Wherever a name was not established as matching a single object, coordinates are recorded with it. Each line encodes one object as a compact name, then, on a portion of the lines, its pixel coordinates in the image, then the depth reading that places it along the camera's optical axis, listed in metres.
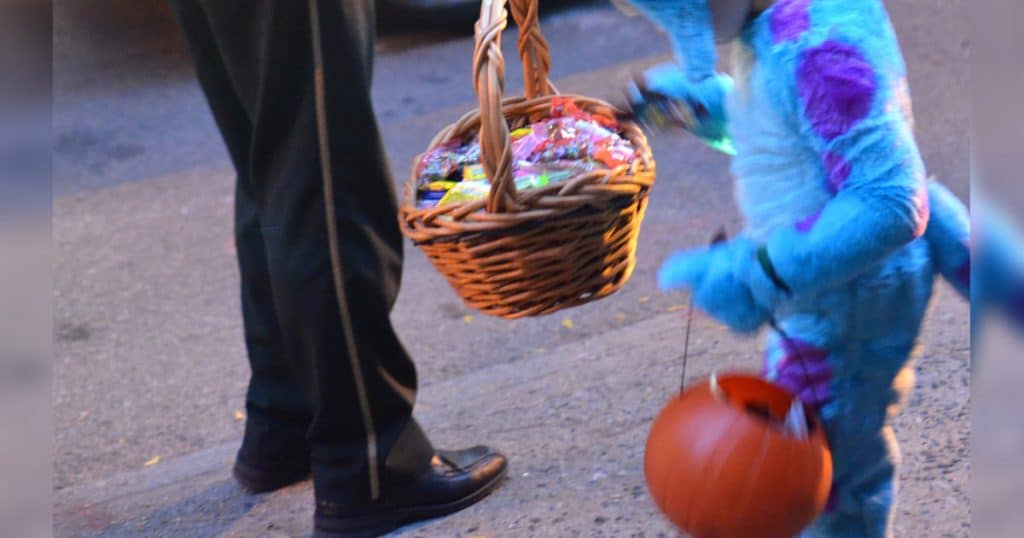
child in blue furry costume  1.88
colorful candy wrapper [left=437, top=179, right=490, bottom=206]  2.26
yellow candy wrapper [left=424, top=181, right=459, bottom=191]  2.38
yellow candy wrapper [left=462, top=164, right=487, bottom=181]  2.36
